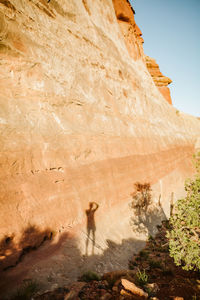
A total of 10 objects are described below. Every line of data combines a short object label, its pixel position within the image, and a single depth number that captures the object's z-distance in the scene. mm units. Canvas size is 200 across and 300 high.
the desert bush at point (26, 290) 3523
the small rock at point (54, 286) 4063
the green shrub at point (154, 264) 6465
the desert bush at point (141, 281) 4379
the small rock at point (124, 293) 3609
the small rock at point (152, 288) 4156
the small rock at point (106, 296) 3639
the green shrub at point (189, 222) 4846
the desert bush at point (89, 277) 4723
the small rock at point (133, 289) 3596
